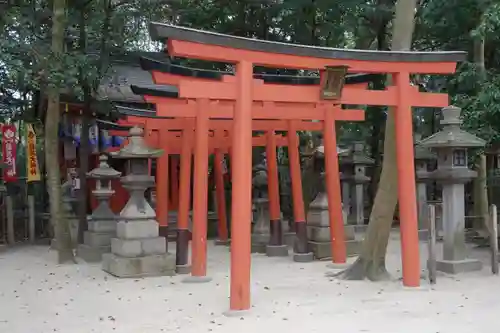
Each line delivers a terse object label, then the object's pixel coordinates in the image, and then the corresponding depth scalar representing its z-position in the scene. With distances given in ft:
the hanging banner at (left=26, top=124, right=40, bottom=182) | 54.44
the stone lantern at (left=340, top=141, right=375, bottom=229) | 57.00
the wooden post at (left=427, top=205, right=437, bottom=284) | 29.58
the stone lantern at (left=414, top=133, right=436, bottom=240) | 52.80
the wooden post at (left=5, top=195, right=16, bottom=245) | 51.44
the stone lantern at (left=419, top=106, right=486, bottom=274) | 32.94
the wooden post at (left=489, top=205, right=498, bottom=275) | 32.09
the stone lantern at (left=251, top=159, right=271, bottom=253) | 45.73
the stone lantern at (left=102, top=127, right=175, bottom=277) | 34.22
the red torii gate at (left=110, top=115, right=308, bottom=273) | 36.22
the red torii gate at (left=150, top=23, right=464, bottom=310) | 24.50
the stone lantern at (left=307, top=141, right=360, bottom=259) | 40.42
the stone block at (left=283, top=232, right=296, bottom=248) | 47.78
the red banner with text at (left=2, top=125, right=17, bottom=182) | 53.36
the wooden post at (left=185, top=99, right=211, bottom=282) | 32.22
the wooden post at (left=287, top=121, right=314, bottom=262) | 40.37
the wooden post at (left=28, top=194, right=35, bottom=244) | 54.39
